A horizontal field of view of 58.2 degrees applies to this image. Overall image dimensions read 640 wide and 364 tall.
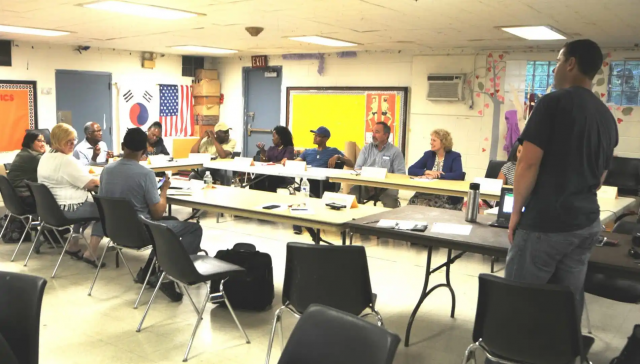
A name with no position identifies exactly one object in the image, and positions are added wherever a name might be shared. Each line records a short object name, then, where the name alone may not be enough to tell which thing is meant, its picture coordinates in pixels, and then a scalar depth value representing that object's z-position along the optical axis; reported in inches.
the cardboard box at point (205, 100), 434.3
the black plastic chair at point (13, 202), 198.1
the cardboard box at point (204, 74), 430.9
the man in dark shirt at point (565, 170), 91.0
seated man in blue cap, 277.6
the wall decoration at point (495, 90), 321.1
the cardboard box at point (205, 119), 435.2
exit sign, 409.7
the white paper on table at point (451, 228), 130.6
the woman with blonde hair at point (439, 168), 234.2
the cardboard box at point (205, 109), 434.3
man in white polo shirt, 265.7
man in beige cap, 303.8
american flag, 417.1
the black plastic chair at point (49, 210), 181.9
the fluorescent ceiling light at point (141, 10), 199.7
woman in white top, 193.8
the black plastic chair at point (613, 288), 129.0
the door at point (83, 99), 358.3
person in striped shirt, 210.8
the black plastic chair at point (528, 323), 83.0
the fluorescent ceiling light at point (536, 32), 231.6
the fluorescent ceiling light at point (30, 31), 271.2
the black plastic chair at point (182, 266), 124.7
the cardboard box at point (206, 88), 430.3
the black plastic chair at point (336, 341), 65.6
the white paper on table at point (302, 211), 156.6
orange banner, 327.6
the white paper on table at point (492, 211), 162.1
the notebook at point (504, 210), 138.7
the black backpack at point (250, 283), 155.2
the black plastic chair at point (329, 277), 105.2
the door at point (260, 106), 418.0
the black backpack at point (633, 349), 95.8
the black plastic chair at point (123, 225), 156.1
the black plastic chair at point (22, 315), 77.3
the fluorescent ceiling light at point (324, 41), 289.4
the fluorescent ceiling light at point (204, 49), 356.5
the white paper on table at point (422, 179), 236.4
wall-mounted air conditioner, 329.1
